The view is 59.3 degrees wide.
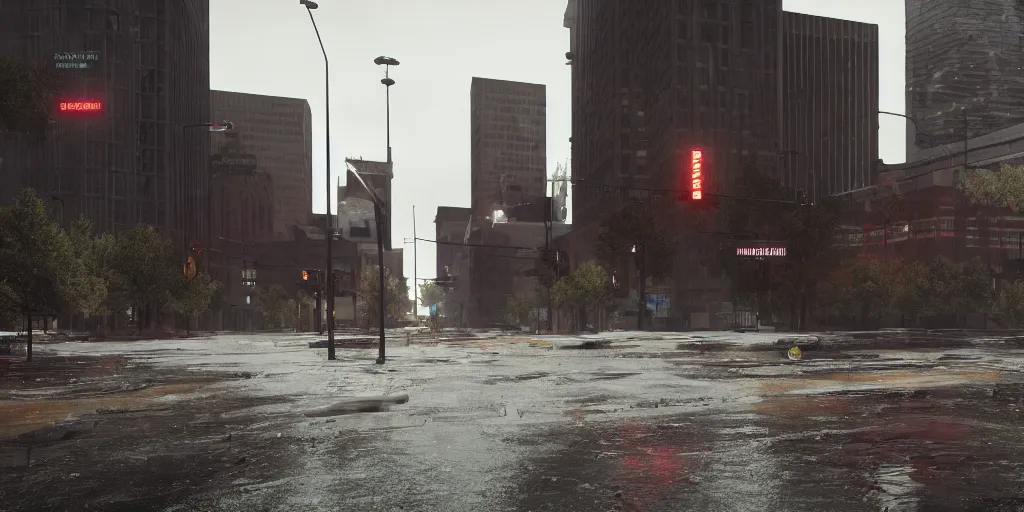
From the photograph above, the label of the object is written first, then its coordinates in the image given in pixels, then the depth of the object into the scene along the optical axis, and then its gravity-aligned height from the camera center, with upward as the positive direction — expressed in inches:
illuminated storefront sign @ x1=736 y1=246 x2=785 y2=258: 1821.4 +47.2
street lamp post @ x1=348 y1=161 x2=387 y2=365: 1103.6 +70.3
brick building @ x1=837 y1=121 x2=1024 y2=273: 4033.0 +230.4
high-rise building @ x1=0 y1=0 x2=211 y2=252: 4468.5 +833.9
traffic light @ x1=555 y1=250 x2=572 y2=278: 2117.4 +27.9
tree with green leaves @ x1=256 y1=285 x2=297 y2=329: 5675.2 -193.1
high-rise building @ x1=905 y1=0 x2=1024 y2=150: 7508.9 +1205.2
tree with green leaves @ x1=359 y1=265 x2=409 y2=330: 4766.2 -121.8
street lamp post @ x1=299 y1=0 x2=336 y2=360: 1289.0 +15.9
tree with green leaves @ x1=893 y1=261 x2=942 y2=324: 3363.7 -61.1
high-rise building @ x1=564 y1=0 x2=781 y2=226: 4347.9 +950.3
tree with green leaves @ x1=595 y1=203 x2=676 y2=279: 3351.4 +133.1
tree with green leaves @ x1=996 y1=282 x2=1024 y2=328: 2060.5 -69.4
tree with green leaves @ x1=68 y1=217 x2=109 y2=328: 2224.4 +9.7
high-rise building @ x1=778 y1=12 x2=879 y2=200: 6456.7 +1281.5
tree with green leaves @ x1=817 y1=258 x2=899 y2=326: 3139.8 -45.3
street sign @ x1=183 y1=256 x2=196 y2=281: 1692.3 +15.2
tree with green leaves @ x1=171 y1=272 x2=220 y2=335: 3080.7 -65.9
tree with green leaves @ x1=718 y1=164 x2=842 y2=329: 2822.3 +122.9
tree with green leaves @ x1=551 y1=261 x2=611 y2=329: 3469.5 -47.6
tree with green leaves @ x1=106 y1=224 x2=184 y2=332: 2817.4 +22.7
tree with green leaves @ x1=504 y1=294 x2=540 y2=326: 5466.0 -191.5
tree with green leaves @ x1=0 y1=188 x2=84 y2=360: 1096.2 +23.0
